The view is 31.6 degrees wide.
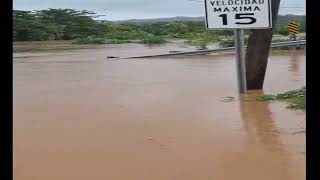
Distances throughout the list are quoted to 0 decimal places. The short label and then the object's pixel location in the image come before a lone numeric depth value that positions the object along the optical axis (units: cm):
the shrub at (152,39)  2933
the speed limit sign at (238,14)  804
